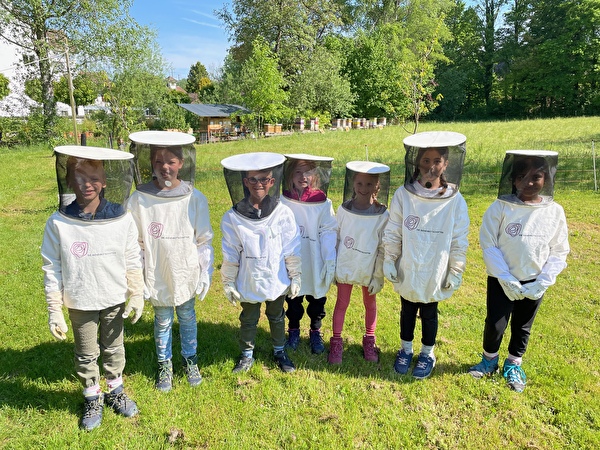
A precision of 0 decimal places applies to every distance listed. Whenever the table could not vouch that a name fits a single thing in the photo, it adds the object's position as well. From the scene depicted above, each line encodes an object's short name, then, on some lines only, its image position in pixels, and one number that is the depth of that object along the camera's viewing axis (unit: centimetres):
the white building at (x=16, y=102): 2461
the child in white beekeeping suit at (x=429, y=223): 312
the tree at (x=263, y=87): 2745
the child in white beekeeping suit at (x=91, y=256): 268
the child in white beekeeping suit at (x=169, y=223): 302
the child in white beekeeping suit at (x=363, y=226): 346
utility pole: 940
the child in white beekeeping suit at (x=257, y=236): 313
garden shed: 3049
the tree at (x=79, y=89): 2109
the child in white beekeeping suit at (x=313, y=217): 356
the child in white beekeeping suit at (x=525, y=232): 310
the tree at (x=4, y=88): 2506
